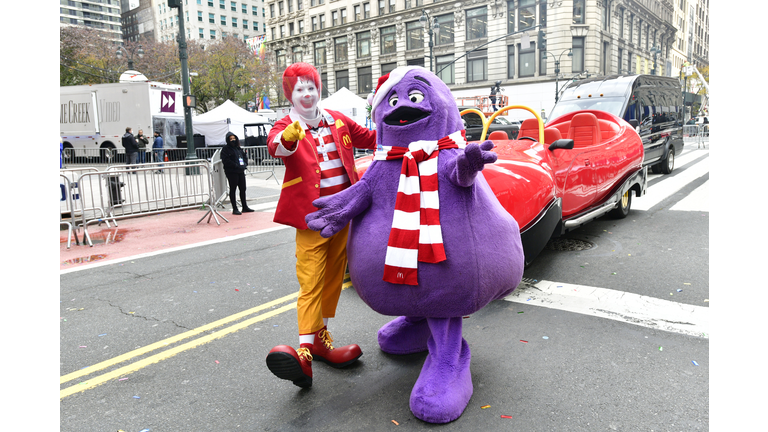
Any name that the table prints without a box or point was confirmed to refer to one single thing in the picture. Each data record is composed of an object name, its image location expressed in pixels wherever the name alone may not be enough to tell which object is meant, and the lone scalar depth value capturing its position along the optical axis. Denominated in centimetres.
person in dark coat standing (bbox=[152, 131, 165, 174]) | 2141
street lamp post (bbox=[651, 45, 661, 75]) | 4932
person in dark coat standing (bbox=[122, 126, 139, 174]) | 1923
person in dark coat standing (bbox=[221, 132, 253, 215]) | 1000
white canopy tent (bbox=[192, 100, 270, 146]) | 2712
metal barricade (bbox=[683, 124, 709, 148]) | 2946
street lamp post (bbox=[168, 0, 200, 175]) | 1580
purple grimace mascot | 258
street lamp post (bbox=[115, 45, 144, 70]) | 2658
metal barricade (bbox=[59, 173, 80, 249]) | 769
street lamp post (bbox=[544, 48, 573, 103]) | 3558
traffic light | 2383
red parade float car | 434
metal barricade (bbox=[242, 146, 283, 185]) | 1953
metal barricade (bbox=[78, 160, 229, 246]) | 915
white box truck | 2284
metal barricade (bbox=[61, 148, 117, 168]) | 2302
